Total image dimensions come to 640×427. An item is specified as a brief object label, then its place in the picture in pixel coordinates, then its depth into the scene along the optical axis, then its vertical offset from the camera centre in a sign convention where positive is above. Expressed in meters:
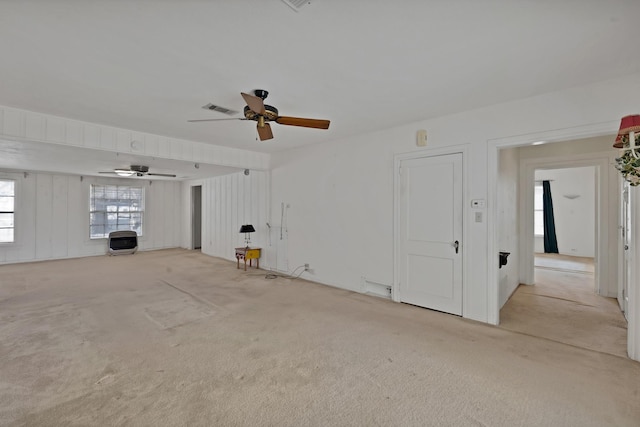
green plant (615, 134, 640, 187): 1.99 +0.36
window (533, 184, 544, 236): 8.91 +0.08
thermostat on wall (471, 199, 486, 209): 3.35 +0.13
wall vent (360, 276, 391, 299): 4.28 -1.15
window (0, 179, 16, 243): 6.91 +0.10
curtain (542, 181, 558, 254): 8.59 -0.26
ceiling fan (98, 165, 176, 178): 6.27 +1.00
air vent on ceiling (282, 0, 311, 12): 1.62 +1.22
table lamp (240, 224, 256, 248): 6.11 -0.33
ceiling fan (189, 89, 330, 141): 2.71 +0.93
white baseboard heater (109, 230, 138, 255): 8.39 -0.87
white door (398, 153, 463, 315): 3.57 -0.25
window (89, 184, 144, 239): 8.34 +0.13
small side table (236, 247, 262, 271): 6.24 -0.90
